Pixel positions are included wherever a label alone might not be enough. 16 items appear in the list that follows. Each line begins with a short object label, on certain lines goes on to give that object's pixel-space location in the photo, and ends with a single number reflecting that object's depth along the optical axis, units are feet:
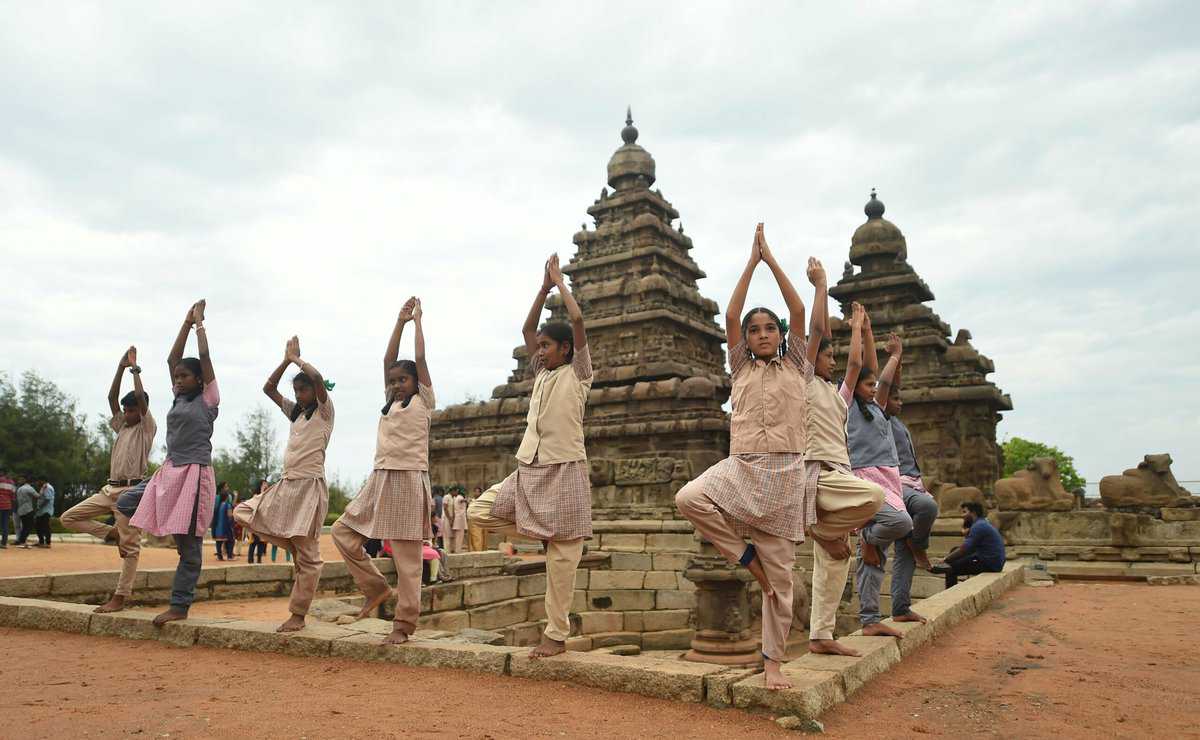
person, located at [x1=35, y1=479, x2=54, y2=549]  57.36
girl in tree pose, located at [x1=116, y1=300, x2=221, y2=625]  20.04
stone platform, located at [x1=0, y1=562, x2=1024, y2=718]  13.17
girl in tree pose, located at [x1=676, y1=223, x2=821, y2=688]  13.87
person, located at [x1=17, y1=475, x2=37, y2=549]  57.00
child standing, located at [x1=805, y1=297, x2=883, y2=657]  14.87
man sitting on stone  34.55
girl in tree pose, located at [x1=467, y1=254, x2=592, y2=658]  15.74
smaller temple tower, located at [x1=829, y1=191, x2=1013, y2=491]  70.38
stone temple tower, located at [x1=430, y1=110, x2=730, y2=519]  59.41
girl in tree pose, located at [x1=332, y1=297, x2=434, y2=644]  18.07
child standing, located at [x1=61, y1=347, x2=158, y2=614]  22.21
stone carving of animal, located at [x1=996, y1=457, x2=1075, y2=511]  48.78
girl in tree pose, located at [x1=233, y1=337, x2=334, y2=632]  19.71
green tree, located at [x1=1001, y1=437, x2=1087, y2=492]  182.29
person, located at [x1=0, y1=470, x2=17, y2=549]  55.88
